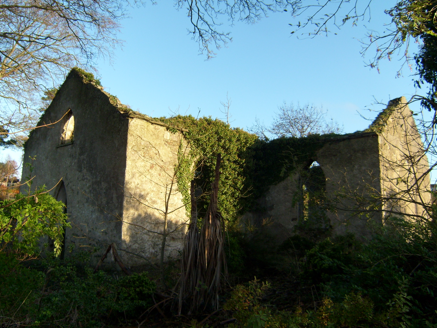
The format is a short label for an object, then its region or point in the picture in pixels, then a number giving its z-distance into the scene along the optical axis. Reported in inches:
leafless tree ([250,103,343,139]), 991.6
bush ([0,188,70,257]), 227.0
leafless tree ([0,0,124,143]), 274.4
